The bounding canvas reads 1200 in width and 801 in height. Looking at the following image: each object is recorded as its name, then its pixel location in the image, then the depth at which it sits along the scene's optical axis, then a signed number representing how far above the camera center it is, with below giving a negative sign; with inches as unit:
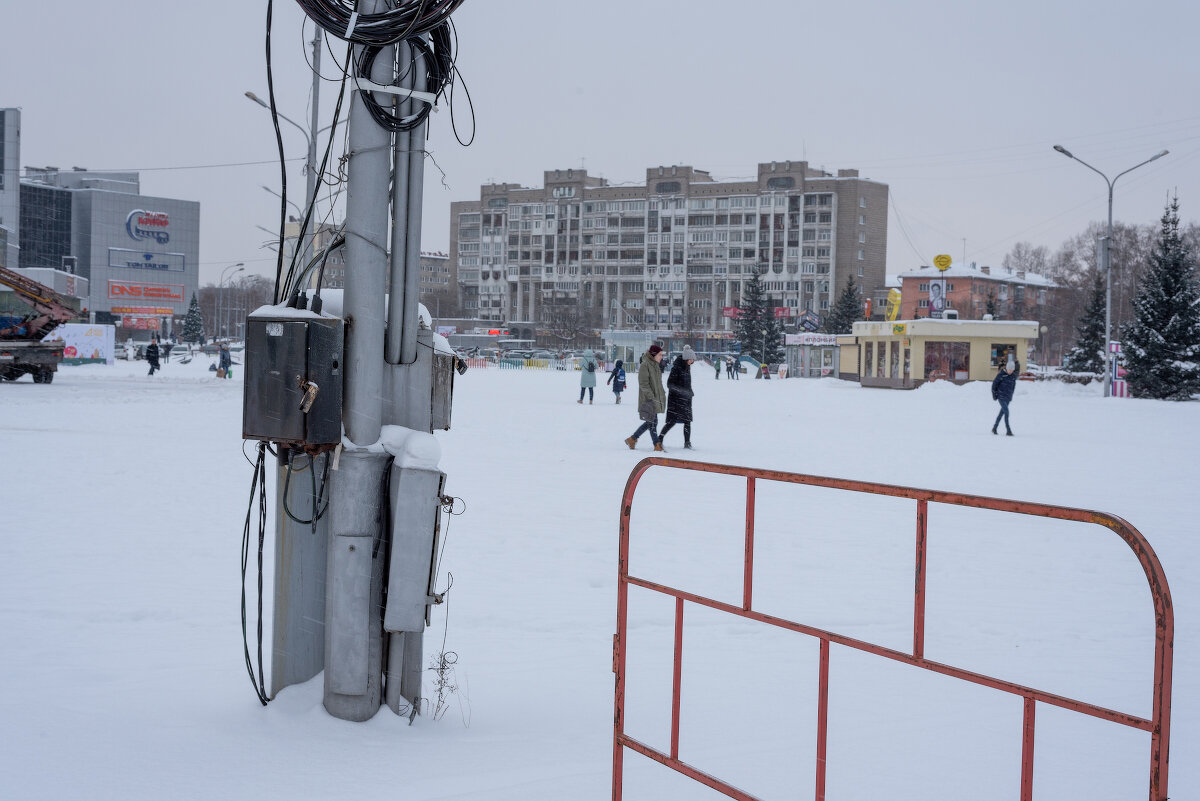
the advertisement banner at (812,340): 2518.5 +96.7
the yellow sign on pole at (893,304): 2306.1 +179.3
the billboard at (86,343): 1888.5 +18.1
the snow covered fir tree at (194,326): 4010.8 +122.2
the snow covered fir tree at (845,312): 3260.3 +218.7
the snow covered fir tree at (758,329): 3353.8 +158.0
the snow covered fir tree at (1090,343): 2166.6 +98.1
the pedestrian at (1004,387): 791.7 -2.0
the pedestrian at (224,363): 1724.7 -10.3
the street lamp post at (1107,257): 1417.3 +187.3
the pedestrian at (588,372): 1129.5 -2.5
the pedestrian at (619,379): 1159.6 -9.3
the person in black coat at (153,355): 1612.9 -1.0
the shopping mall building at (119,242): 4357.8 +504.3
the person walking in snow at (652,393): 591.8 -12.4
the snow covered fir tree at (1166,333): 1568.7 +91.4
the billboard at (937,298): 2258.9 +191.5
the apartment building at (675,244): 5147.6 +705.3
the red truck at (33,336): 1181.1 +17.1
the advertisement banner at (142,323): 4072.3 +127.2
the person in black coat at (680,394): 586.9 -12.1
